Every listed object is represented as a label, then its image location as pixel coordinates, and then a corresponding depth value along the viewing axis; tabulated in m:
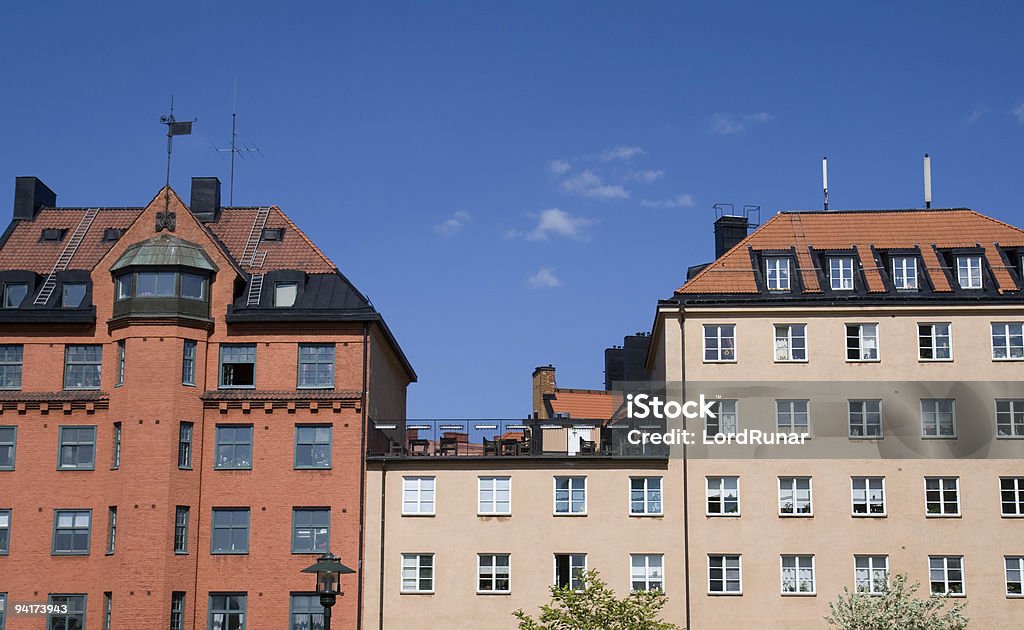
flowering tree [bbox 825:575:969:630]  47.22
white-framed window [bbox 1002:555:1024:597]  49.91
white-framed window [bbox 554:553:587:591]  50.87
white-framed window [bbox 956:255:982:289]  53.84
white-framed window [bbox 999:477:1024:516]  50.75
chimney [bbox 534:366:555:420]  86.44
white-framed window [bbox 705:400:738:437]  52.16
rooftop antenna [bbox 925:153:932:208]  59.50
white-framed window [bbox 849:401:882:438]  51.75
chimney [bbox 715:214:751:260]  61.31
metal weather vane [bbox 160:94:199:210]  57.69
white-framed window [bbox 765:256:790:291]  54.03
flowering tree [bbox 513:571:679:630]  46.38
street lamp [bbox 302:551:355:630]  34.91
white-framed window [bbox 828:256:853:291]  53.81
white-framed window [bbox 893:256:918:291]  53.94
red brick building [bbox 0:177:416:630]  50.19
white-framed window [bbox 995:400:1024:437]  51.56
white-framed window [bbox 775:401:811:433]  51.97
